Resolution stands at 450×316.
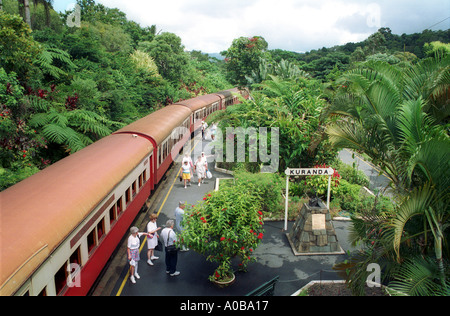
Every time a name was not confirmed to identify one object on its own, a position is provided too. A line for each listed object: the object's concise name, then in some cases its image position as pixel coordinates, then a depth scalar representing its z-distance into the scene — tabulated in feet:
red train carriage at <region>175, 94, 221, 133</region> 77.41
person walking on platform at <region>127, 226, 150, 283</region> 25.73
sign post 32.95
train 15.15
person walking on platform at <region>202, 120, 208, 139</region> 77.74
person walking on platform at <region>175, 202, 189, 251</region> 30.60
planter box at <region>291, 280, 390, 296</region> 25.12
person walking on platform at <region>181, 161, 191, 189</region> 47.86
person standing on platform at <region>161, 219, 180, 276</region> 26.63
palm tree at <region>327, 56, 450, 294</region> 15.20
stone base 31.12
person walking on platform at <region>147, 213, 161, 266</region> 28.32
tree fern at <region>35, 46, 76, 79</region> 54.73
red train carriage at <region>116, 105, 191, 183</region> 42.39
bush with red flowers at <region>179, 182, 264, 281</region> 24.84
